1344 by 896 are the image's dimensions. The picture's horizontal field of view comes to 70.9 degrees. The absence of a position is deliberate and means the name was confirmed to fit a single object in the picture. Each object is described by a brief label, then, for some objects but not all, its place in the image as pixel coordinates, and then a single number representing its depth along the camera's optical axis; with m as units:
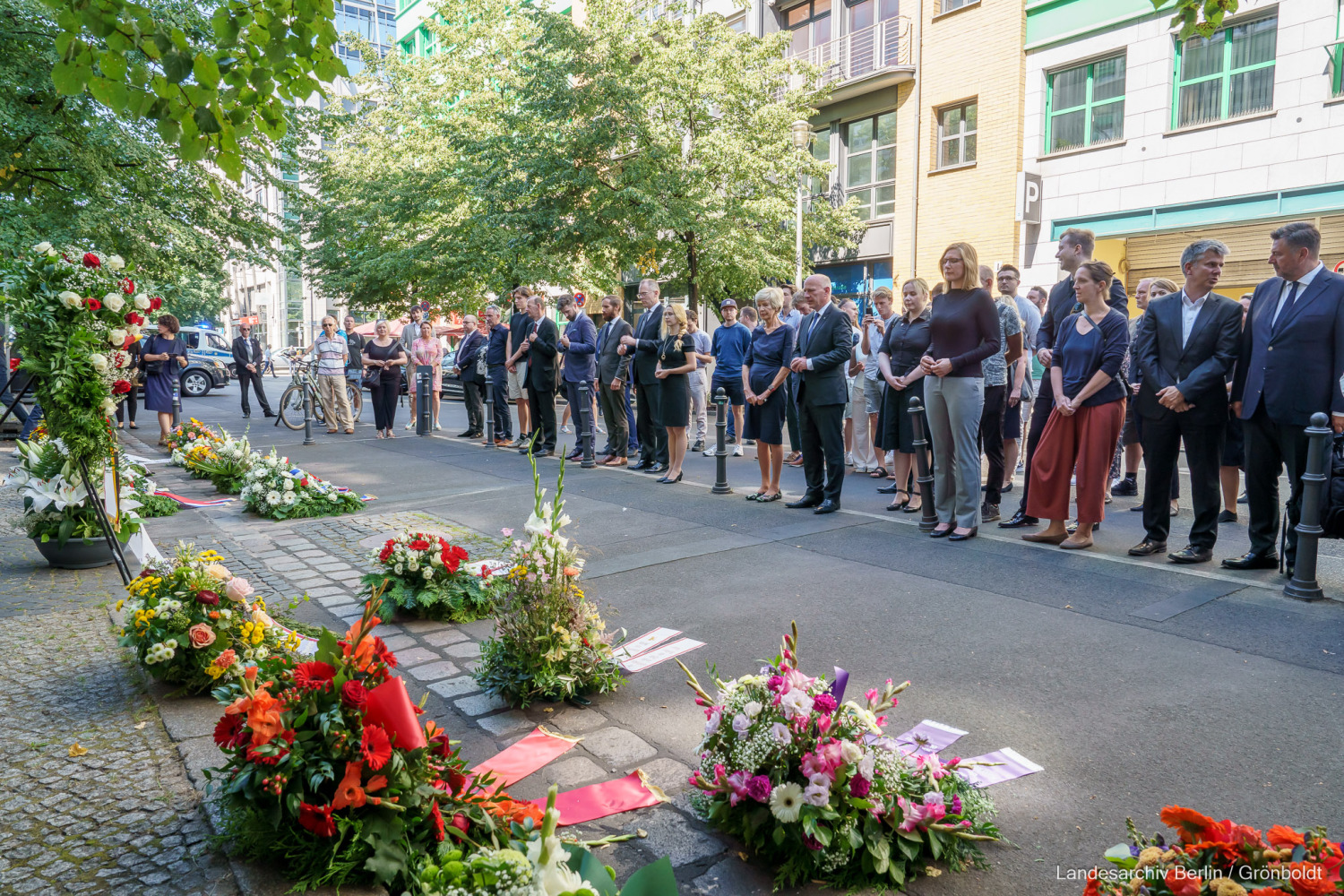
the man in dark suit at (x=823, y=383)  8.63
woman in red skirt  7.07
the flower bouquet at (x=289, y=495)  9.14
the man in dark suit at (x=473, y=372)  15.95
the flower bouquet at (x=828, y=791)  2.92
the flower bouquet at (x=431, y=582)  5.73
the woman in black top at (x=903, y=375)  8.73
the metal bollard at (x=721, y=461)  10.12
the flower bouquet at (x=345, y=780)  2.76
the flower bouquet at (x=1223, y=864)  1.97
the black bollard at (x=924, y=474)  7.99
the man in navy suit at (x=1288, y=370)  6.07
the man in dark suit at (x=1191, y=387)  6.55
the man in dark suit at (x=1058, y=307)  7.78
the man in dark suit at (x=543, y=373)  13.62
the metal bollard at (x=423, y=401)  16.82
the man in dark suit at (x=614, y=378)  12.58
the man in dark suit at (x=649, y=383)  11.59
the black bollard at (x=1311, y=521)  5.77
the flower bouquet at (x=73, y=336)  5.94
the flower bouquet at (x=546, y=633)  4.36
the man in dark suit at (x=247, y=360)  20.55
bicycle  17.41
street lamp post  21.77
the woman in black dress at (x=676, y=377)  11.05
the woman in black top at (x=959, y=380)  7.48
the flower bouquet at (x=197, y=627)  4.32
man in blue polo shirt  11.80
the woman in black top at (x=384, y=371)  16.38
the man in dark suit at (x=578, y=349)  13.30
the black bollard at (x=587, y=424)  12.35
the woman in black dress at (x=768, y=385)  9.41
